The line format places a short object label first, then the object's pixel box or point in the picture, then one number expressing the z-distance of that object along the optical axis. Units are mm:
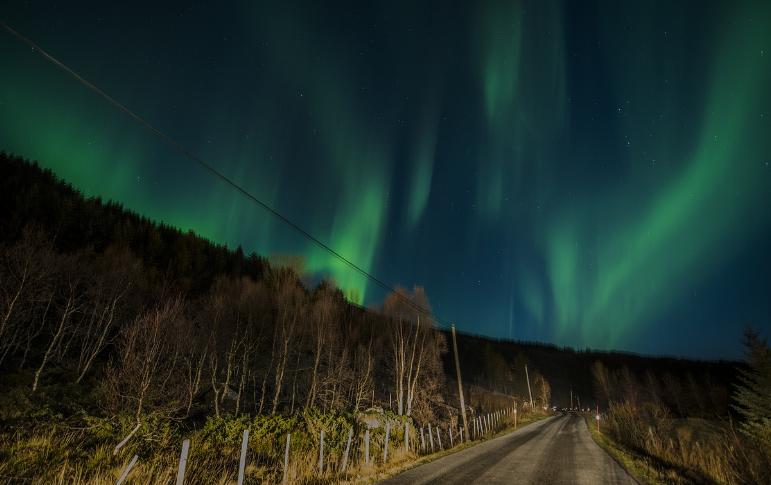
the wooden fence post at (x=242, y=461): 9058
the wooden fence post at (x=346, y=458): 12973
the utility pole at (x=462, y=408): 26750
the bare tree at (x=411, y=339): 40812
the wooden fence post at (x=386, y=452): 15214
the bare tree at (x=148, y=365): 24417
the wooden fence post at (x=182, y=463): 7828
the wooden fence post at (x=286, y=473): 10625
